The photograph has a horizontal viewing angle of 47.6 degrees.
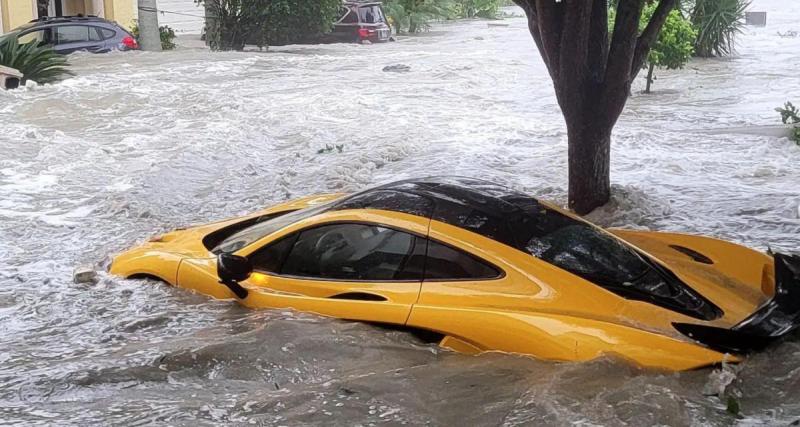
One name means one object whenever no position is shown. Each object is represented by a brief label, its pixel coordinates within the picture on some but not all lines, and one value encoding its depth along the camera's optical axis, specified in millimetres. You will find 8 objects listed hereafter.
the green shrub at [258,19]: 25953
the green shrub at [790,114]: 13430
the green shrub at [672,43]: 17812
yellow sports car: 4188
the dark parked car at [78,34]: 20953
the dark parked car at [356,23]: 28844
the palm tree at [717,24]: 23859
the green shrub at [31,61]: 17258
